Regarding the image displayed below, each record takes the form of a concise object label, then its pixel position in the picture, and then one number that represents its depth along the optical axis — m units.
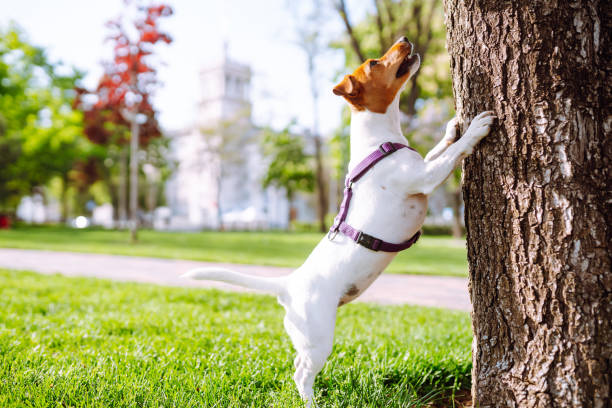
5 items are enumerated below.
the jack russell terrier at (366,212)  2.09
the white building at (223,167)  36.25
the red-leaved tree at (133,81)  16.25
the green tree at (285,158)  30.02
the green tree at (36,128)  26.69
